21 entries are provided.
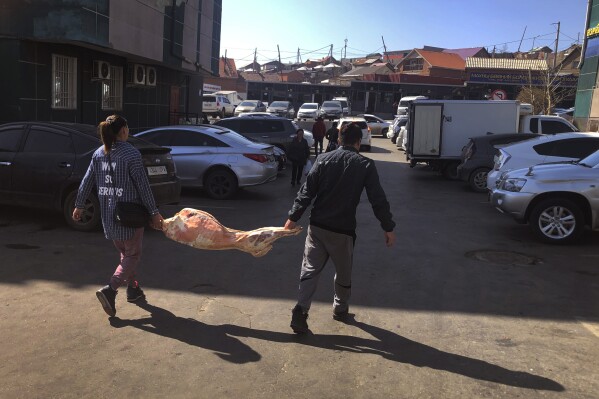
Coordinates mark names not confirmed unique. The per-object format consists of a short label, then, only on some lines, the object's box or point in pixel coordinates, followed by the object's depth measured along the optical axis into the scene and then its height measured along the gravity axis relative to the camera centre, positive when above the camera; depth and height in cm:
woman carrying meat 485 -70
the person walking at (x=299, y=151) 1409 -81
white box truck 1688 +26
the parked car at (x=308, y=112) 4100 +64
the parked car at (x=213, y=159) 1185 -97
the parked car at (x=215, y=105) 4600 +68
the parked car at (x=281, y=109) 4450 +71
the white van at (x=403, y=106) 4434 +172
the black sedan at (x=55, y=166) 818 -95
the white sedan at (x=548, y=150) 1114 -27
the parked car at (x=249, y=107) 4538 +74
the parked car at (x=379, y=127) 3834 -13
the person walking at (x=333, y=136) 1791 -49
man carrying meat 459 -71
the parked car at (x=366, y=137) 2555 -62
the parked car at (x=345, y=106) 4704 +153
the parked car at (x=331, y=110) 4156 +94
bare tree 3395 +271
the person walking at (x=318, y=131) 2125 -38
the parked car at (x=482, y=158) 1430 -67
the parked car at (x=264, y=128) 1823 -38
